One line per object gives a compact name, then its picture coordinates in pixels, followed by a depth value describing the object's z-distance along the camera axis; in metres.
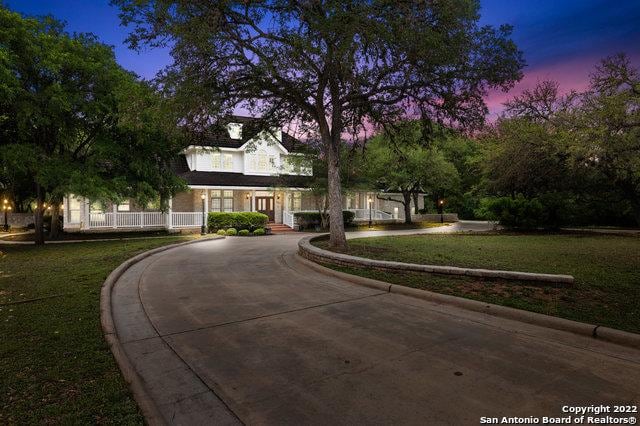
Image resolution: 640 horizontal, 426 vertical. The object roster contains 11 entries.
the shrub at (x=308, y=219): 28.22
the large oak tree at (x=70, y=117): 13.91
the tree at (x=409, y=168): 28.94
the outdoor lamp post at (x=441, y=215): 40.20
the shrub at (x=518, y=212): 21.84
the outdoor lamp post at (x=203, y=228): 23.67
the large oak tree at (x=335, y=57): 9.70
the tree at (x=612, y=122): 13.22
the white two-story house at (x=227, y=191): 25.44
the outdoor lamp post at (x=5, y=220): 30.94
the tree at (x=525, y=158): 20.34
